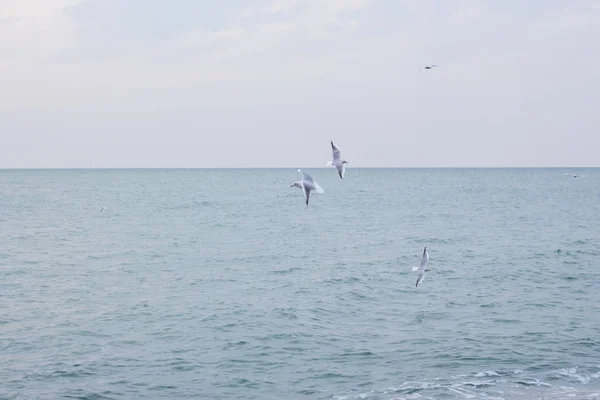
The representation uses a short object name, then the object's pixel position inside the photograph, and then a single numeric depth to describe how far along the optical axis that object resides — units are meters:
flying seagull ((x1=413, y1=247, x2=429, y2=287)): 22.93
